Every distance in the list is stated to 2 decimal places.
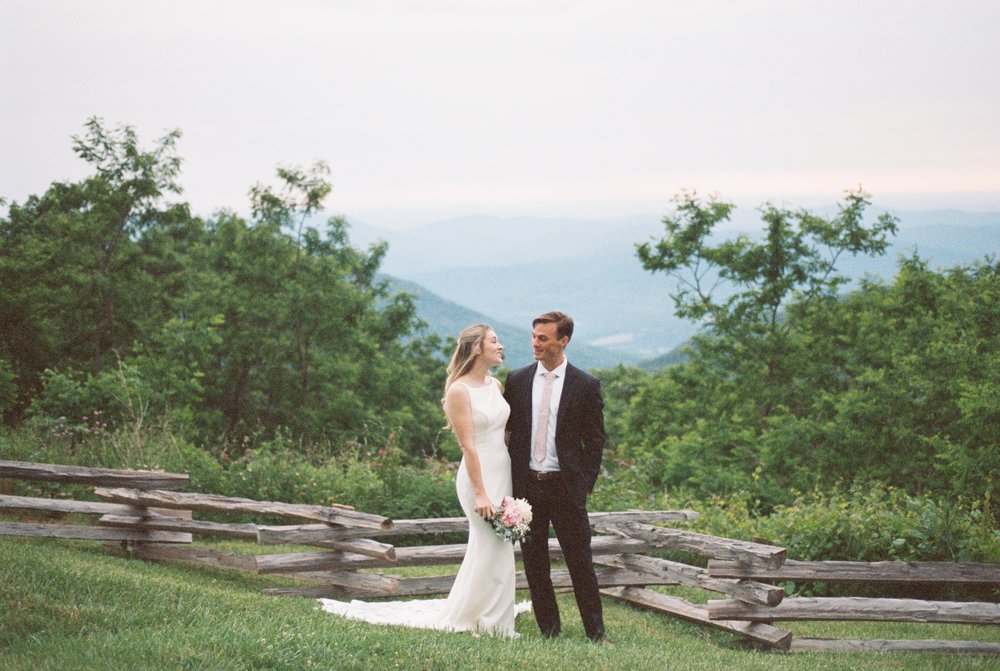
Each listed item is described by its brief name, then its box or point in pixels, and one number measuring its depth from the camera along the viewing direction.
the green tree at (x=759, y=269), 24.05
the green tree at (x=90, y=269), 23.89
